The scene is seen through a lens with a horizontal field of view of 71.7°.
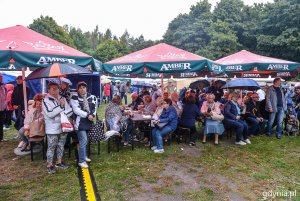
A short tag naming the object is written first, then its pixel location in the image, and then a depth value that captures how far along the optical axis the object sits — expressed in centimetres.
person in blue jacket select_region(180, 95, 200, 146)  582
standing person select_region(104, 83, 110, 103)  1726
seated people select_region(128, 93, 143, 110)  734
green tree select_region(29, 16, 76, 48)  4199
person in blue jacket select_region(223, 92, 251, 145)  610
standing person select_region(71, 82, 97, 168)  426
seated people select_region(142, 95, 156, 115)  641
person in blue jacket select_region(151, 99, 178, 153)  551
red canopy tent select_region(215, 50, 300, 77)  660
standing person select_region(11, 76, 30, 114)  601
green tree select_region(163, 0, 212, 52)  3276
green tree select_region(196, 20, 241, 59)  2751
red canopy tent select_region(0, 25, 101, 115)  393
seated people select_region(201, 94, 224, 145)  603
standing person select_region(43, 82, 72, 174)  401
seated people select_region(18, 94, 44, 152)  473
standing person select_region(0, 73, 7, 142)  587
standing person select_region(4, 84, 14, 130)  710
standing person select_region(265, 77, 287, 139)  674
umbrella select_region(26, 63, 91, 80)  395
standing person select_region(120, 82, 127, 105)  1625
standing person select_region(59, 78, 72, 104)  464
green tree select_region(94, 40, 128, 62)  4215
